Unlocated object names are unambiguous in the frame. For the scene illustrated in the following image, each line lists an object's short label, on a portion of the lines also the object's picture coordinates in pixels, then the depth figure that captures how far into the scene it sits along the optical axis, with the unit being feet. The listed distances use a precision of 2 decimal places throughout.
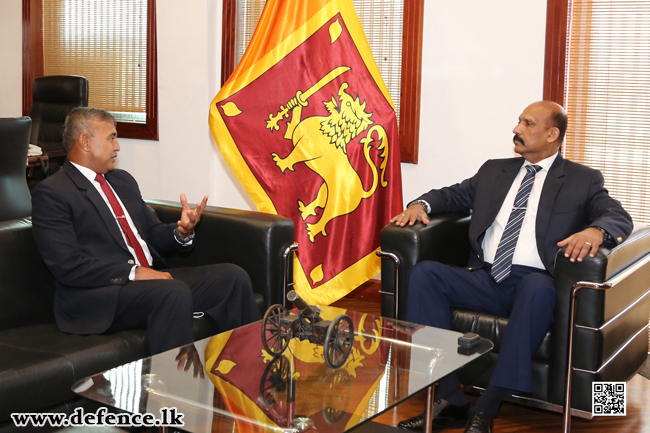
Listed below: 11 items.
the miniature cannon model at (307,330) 6.54
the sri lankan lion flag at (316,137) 11.50
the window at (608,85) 11.73
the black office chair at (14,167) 11.35
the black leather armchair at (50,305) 6.55
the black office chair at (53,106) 16.88
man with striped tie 8.14
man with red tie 7.92
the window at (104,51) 17.37
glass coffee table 5.43
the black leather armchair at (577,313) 8.00
